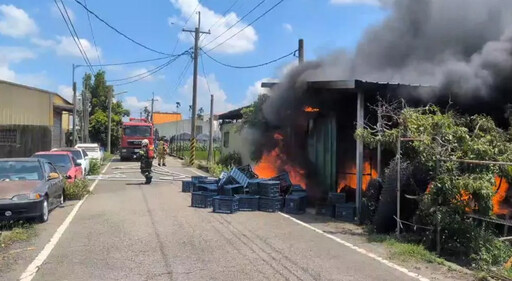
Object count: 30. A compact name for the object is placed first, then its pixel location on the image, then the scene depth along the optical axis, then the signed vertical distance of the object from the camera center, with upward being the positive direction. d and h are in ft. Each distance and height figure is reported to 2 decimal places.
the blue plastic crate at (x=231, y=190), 42.39 -3.80
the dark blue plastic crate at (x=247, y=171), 48.68 -2.52
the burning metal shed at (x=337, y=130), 38.45 +1.68
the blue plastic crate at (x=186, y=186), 52.80 -4.42
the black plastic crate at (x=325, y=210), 38.13 -5.01
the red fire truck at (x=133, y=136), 119.14 +2.06
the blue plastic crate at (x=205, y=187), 43.60 -3.76
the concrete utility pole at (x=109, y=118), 168.96 +8.98
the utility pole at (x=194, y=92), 105.11 +11.78
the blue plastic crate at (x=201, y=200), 41.42 -4.58
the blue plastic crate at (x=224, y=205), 38.70 -4.65
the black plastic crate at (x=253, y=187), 41.60 -3.45
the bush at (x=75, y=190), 45.40 -4.34
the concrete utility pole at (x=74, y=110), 119.19 +8.05
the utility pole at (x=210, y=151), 101.88 -1.13
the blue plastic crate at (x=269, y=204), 39.99 -4.69
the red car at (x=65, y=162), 51.88 -2.04
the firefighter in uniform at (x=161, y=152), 97.60 -1.44
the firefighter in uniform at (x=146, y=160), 59.47 -1.86
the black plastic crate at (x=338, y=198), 38.32 -3.95
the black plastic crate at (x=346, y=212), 36.45 -4.79
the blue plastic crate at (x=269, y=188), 40.55 -3.44
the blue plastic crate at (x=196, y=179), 49.38 -3.36
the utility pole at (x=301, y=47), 71.50 +14.48
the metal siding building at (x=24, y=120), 73.77 +3.80
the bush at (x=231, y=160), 83.77 -2.44
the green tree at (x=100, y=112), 187.21 +12.34
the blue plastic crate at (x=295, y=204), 39.75 -4.68
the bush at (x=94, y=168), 74.43 -3.65
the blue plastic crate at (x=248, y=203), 40.27 -4.65
